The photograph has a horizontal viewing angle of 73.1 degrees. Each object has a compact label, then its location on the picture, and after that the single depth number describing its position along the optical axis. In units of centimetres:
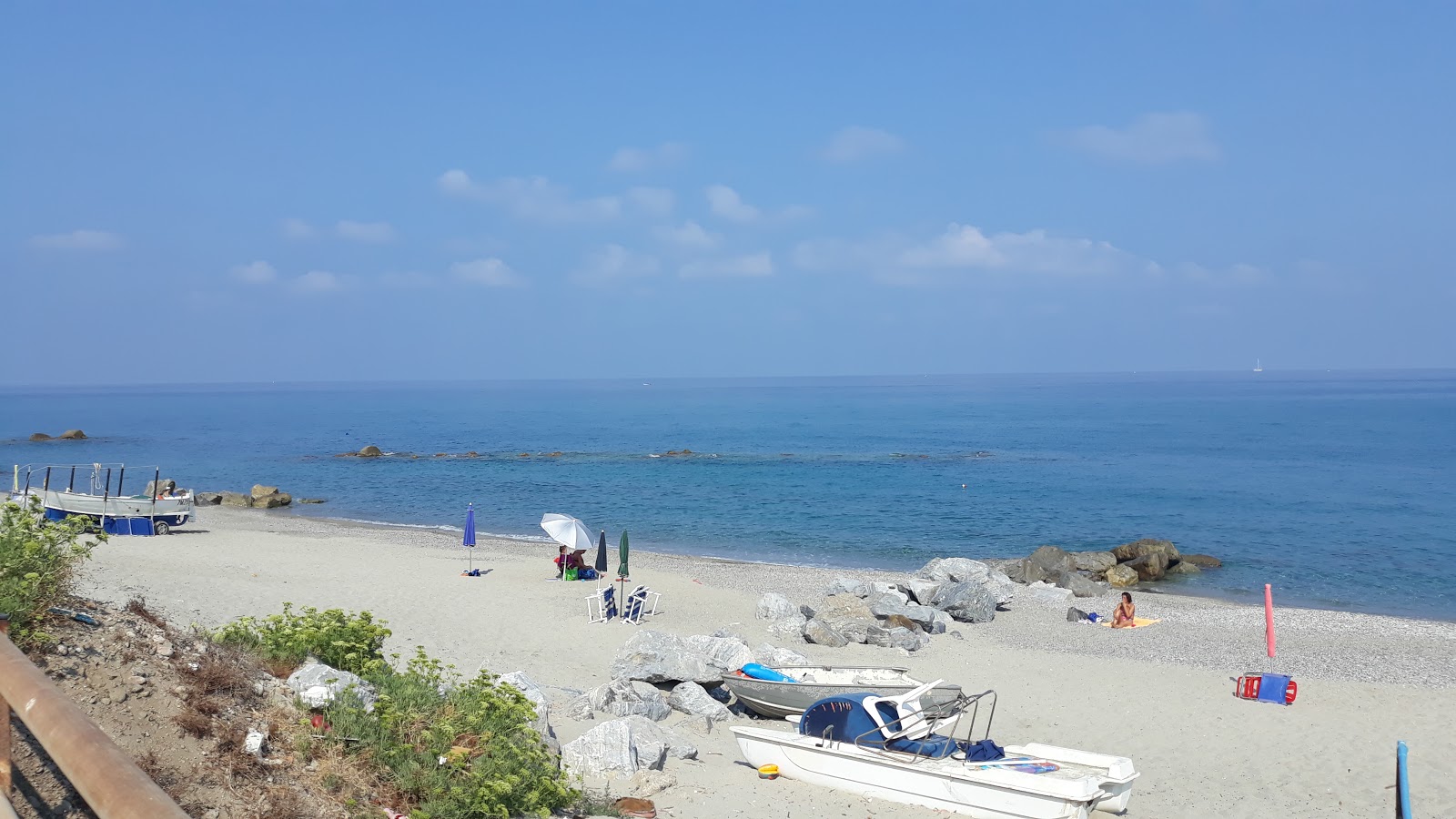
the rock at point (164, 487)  3554
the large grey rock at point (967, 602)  2377
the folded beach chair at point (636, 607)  2162
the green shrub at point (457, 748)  704
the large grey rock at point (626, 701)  1375
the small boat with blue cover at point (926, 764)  1094
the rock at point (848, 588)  2431
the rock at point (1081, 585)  2922
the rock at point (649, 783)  1081
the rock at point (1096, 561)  3297
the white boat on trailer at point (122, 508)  3136
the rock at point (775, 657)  1706
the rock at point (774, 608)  2189
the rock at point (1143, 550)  3386
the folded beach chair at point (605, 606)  2169
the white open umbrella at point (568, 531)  2384
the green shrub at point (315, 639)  936
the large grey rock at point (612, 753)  1106
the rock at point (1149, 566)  3234
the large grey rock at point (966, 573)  2641
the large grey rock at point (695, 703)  1471
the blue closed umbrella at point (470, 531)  2729
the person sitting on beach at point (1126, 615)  2369
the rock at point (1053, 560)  3184
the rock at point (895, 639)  2011
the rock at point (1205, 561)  3412
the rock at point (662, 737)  1185
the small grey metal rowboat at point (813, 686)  1443
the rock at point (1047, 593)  2753
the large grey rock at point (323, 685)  793
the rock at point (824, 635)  1998
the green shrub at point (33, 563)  693
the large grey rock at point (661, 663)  1530
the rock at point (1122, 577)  3134
